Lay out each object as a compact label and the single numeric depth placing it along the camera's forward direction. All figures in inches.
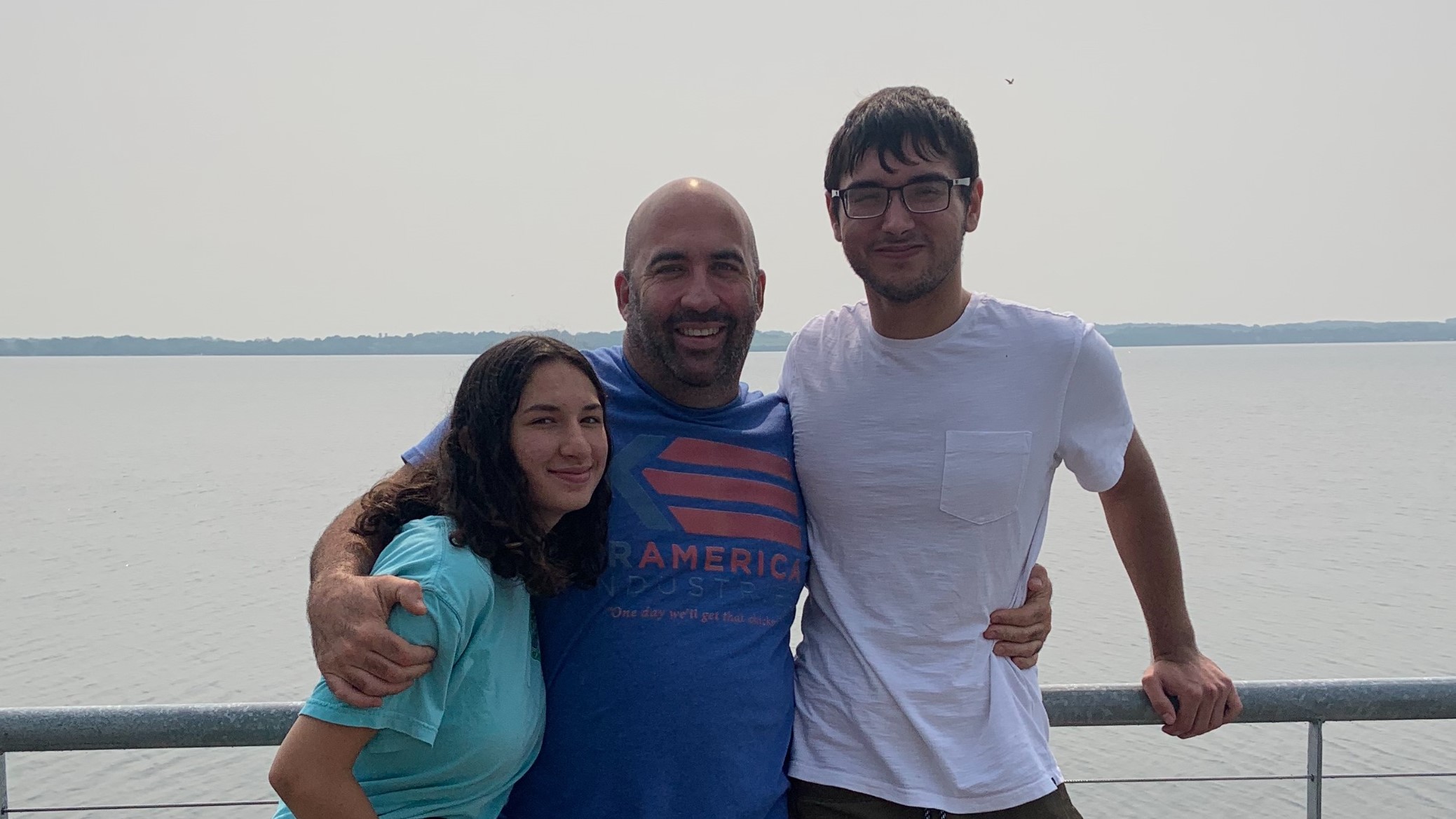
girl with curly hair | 86.4
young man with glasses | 109.5
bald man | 102.9
